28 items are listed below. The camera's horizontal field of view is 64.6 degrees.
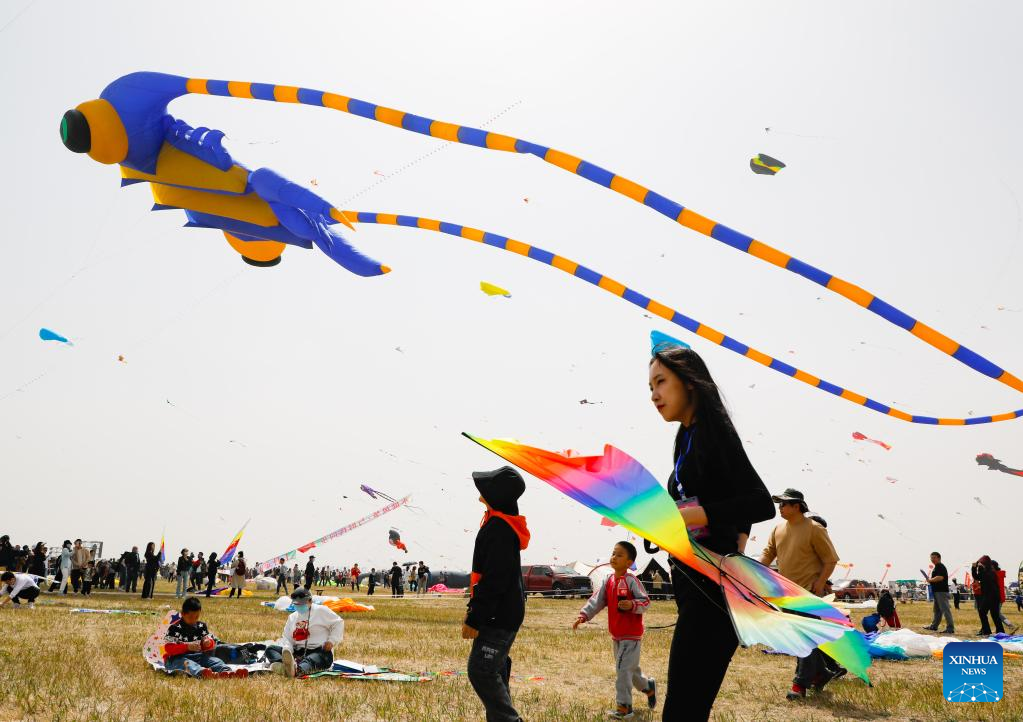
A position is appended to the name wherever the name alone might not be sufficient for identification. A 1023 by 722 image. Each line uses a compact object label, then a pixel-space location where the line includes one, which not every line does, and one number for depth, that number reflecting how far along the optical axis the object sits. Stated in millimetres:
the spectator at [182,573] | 23609
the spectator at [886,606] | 12461
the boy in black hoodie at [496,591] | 4387
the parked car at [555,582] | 29375
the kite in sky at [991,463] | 10503
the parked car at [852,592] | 31956
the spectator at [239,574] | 24691
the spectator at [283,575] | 32375
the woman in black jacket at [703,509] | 2531
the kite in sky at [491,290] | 10164
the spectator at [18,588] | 15234
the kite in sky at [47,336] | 14798
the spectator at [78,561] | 23078
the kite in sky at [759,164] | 10000
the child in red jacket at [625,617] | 6281
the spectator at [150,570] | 21172
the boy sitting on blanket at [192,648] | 7382
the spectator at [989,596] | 14578
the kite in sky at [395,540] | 37703
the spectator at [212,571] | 26047
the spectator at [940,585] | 15328
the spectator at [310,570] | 26188
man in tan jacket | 7242
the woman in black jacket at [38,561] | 20031
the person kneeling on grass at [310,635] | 7785
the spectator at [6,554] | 20328
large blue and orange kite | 6473
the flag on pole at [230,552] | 45050
